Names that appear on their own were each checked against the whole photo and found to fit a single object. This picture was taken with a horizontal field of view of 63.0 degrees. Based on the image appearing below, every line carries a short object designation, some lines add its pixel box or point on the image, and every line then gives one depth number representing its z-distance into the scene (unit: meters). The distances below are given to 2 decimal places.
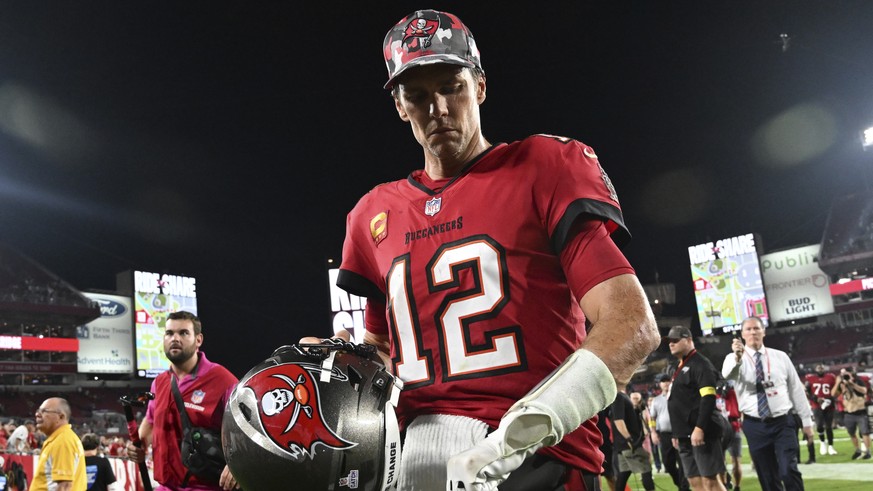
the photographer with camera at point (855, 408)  14.87
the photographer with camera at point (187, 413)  6.02
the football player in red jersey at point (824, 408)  16.19
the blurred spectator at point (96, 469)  10.52
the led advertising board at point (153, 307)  44.94
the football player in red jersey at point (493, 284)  1.63
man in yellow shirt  8.72
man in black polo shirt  8.73
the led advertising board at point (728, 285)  46.12
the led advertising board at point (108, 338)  44.41
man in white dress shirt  8.45
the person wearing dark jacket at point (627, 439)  10.72
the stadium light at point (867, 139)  40.88
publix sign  48.06
